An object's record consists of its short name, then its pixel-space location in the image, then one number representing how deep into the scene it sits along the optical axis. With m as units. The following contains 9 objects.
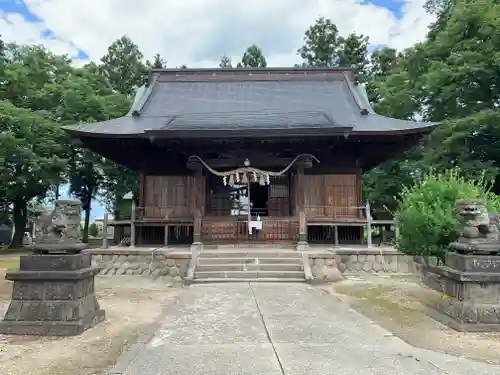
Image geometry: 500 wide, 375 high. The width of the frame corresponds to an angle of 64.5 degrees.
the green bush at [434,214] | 6.96
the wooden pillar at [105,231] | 12.40
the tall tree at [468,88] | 14.52
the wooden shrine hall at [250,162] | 12.17
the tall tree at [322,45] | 37.75
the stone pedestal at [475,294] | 5.23
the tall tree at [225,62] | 41.81
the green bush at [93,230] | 31.23
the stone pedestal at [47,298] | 5.07
